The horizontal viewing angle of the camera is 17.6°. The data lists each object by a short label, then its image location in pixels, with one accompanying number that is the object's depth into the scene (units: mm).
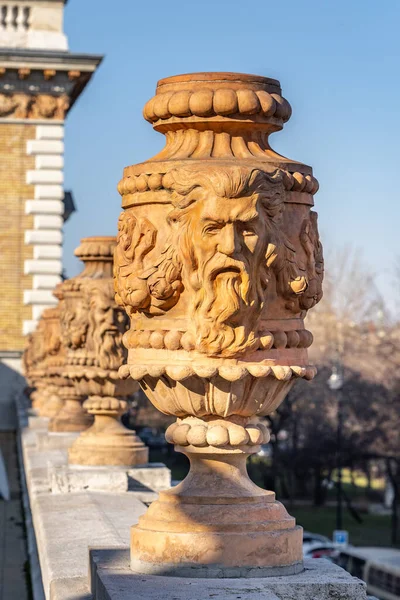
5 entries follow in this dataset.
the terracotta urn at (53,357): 17505
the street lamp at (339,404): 45003
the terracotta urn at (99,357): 11508
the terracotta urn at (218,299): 5691
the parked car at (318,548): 39438
